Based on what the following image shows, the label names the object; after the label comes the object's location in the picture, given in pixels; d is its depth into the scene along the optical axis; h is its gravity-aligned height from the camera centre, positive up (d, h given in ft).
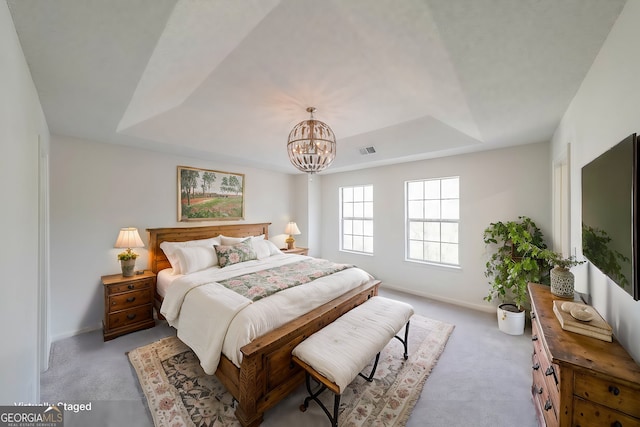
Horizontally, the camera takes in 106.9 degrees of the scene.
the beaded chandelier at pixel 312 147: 7.11 +1.97
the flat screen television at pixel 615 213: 3.23 -0.03
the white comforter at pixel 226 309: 6.01 -2.81
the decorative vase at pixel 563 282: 5.54 -1.66
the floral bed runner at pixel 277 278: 7.52 -2.47
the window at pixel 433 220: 12.73 -0.45
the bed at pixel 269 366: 5.36 -3.77
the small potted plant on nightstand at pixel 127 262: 9.64 -2.05
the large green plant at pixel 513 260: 9.01 -1.97
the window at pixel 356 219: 16.17 -0.49
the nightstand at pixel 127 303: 8.89 -3.58
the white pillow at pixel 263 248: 12.62 -2.00
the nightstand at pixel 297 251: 15.47 -2.60
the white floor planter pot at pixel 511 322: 9.21 -4.32
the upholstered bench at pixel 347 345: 5.15 -3.30
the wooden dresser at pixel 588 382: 3.20 -2.45
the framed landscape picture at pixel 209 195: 12.16 +0.95
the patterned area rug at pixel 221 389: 5.63 -4.85
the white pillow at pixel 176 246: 10.30 -1.59
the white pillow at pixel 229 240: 12.30 -1.50
